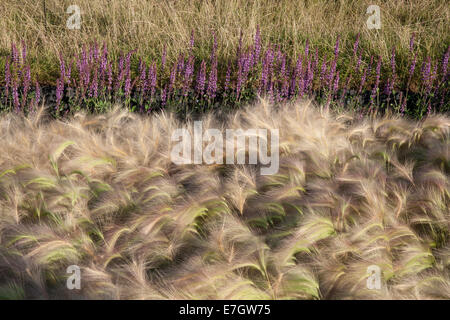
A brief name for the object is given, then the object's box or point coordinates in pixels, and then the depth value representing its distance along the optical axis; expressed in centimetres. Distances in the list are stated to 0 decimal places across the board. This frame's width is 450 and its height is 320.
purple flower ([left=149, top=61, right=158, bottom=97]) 408
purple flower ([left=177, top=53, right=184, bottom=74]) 426
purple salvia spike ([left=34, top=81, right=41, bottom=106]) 380
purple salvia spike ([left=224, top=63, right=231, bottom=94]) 420
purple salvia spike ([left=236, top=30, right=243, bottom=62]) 410
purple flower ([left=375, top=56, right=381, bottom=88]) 407
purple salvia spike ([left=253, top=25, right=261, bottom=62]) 430
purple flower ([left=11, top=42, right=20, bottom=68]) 416
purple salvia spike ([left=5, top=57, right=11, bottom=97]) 393
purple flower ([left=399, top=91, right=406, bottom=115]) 402
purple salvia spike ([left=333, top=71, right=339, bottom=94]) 405
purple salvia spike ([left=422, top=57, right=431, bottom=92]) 416
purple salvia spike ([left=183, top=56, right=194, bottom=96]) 412
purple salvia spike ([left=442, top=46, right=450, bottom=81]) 410
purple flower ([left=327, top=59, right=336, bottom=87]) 405
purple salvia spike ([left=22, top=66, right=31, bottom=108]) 392
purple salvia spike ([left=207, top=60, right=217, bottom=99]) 410
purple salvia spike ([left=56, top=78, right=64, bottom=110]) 390
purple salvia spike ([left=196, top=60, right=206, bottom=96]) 405
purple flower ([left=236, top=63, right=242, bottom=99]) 410
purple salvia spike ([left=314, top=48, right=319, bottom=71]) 444
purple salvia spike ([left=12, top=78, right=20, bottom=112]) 386
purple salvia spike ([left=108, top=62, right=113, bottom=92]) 405
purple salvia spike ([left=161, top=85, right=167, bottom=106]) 413
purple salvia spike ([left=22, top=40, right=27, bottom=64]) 428
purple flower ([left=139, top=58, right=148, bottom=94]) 407
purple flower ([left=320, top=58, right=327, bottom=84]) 422
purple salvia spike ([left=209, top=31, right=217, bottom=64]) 421
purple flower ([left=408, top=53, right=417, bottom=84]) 420
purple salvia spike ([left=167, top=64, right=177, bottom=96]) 405
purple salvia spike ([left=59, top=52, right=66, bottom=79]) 406
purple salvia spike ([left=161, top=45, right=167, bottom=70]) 418
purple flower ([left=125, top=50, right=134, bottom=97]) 397
